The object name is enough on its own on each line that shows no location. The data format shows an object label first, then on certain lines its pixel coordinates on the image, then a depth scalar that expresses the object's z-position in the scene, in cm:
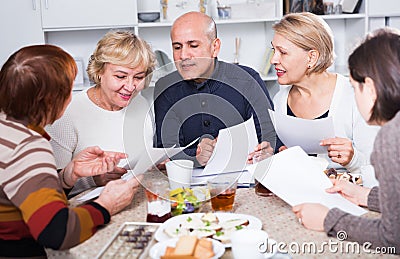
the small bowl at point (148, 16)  348
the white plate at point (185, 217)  134
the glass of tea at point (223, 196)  153
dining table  126
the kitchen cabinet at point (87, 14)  333
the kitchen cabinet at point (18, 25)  332
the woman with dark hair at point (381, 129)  120
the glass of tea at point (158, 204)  146
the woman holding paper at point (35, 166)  126
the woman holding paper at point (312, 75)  217
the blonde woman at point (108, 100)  208
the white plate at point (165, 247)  121
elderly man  208
